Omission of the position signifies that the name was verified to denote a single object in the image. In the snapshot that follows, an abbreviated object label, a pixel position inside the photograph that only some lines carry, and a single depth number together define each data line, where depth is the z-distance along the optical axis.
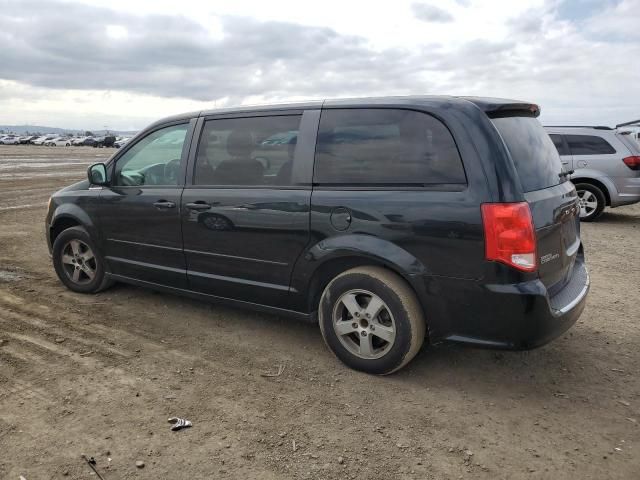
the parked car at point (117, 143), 65.31
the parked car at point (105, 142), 66.28
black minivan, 3.01
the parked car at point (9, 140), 69.44
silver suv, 9.42
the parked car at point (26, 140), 70.60
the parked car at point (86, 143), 68.94
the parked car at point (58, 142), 68.00
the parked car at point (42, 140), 70.16
